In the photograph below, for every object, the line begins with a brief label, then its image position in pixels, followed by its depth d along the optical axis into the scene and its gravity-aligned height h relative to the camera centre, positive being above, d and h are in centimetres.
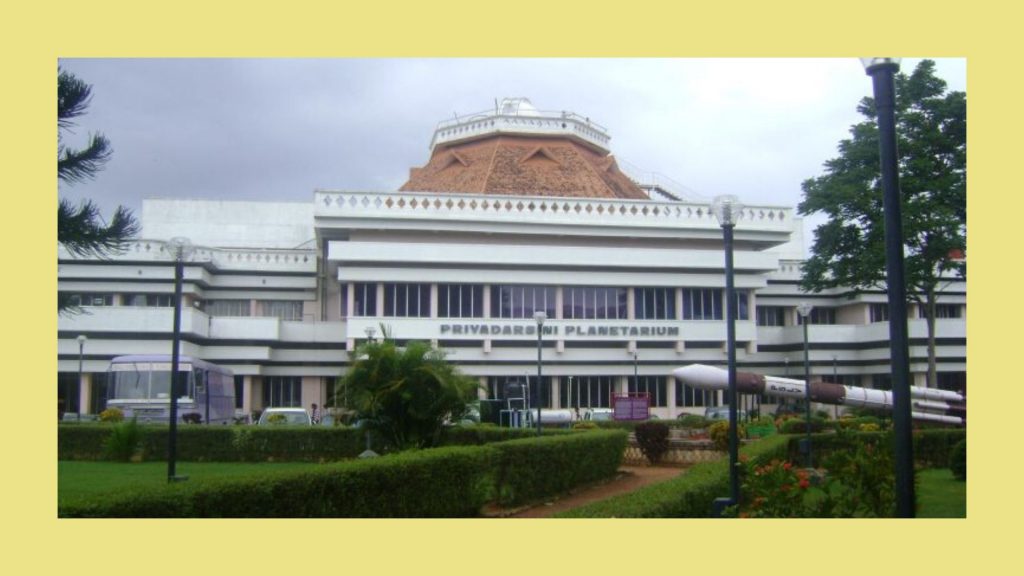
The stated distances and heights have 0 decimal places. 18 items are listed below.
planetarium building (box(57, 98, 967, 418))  4266 +194
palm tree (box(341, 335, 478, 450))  1930 -130
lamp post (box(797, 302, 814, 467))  2655 +42
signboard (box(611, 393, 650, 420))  3728 -324
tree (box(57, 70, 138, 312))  1195 +199
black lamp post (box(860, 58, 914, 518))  810 +42
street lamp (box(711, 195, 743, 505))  1393 +124
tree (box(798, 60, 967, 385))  3462 +523
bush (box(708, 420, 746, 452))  2452 -288
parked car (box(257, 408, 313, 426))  3225 -307
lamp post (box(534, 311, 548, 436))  2694 +38
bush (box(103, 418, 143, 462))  2406 -287
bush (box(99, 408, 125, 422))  2985 -277
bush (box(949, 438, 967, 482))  1895 -278
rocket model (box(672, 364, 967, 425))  3039 -224
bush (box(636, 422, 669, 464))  2512 -304
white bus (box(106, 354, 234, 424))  3419 -211
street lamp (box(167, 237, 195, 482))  1691 +50
